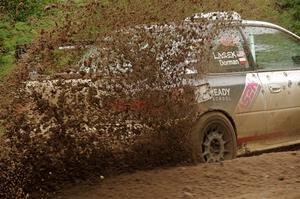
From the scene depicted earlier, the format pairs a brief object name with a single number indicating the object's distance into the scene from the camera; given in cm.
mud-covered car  1384
